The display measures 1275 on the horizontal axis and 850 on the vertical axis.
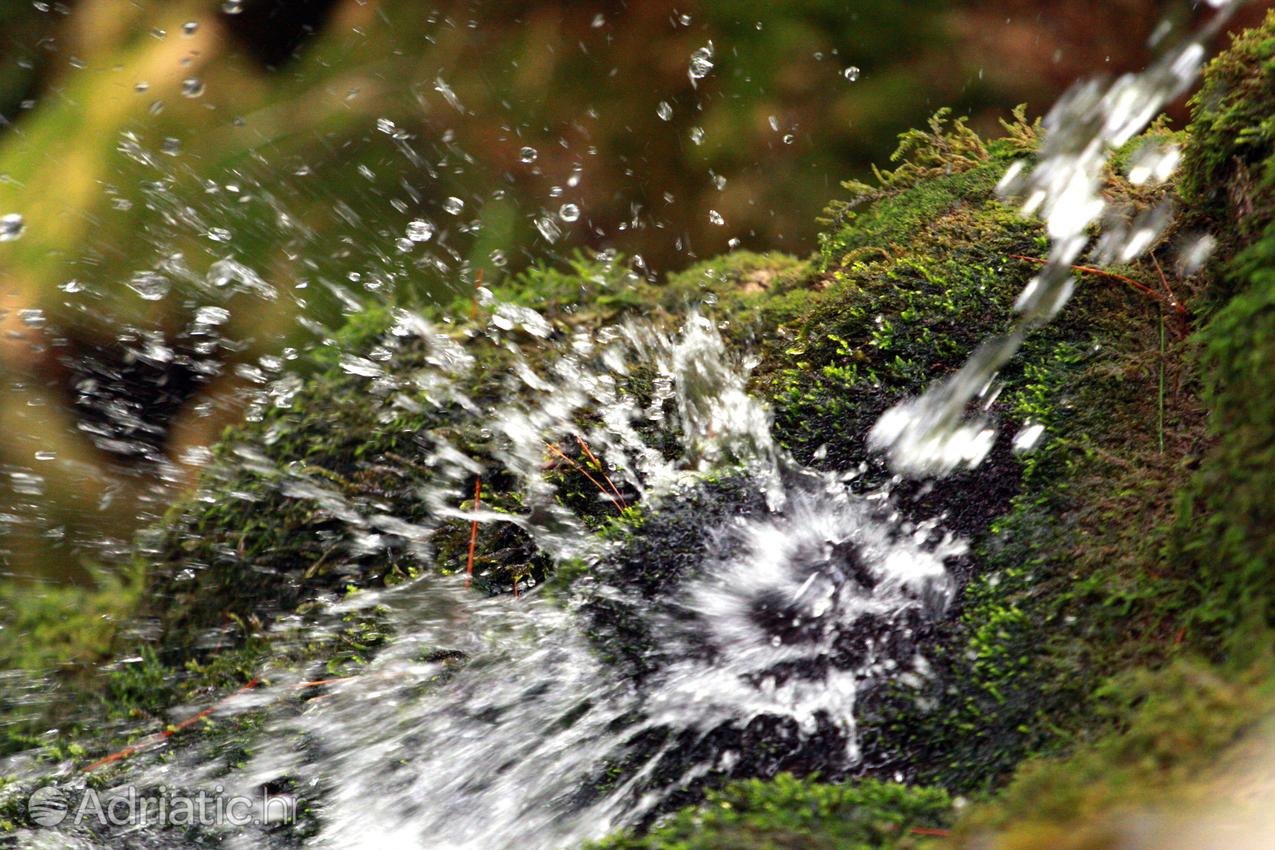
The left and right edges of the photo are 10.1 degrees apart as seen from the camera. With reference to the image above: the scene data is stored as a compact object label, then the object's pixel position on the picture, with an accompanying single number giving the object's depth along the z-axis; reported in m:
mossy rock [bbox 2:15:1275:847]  2.67
